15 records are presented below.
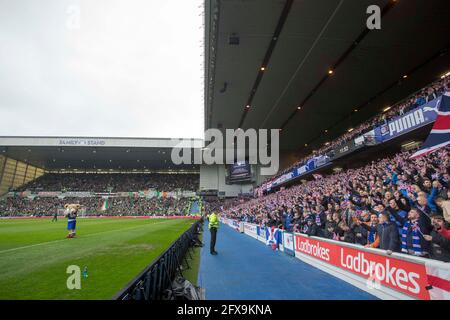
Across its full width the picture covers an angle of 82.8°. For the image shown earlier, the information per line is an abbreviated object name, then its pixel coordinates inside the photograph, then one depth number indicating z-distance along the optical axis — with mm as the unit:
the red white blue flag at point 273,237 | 12611
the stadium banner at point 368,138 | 17688
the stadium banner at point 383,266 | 4516
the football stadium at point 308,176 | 5641
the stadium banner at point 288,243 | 10888
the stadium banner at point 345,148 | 19506
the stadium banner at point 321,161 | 24141
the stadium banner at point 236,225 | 24469
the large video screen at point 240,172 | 50100
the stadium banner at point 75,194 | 57094
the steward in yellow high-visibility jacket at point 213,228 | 11344
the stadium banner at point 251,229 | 18303
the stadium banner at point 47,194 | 56438
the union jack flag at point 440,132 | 5195
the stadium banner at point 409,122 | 13109
